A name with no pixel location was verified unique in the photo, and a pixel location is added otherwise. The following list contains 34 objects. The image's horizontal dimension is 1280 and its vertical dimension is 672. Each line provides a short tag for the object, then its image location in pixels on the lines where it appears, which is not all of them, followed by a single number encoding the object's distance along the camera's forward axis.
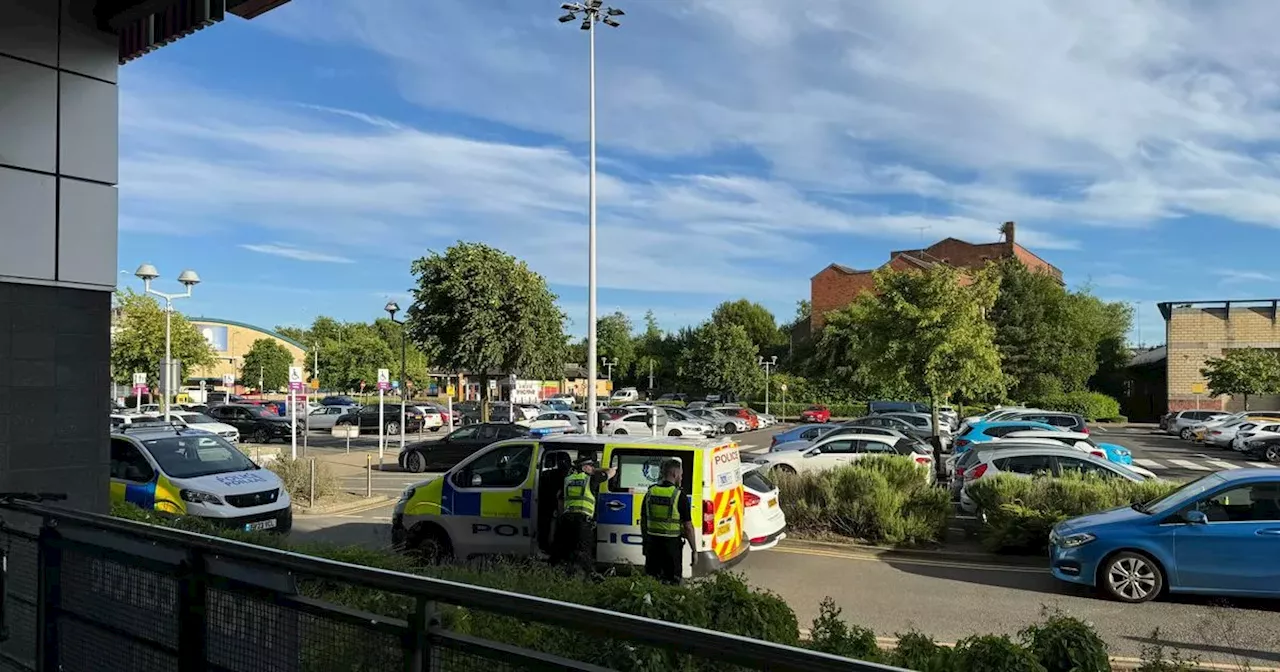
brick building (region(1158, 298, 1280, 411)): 55.09
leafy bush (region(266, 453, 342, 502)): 17.42
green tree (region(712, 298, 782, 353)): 98.61
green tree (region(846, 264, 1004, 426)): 23.31
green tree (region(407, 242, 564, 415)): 31.45
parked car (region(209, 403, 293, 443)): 36.25
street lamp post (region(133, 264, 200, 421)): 25.22
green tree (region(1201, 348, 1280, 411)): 48.69
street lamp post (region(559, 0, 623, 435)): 23.05
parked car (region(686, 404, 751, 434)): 43.78
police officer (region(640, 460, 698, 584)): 8.28
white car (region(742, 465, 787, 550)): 11.11
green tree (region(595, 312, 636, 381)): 109.00
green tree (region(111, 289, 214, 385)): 50.06
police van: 9.44
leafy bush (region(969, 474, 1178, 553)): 11.97
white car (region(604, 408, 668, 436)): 34.97
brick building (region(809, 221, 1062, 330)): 82.25
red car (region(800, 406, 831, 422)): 53.00
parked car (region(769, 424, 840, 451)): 25.62
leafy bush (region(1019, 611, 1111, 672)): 4.41
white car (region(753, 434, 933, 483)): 20.58
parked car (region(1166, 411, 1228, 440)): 42.46
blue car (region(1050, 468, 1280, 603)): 8.91
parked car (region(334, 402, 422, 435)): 40.28
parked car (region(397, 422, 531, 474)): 25.42
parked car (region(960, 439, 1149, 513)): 14.13
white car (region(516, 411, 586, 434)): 29.91
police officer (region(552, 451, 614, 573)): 9.11
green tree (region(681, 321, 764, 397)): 73.25
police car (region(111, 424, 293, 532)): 11.95
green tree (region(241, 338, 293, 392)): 94.62
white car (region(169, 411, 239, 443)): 30.23
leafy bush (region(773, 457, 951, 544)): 12.76
